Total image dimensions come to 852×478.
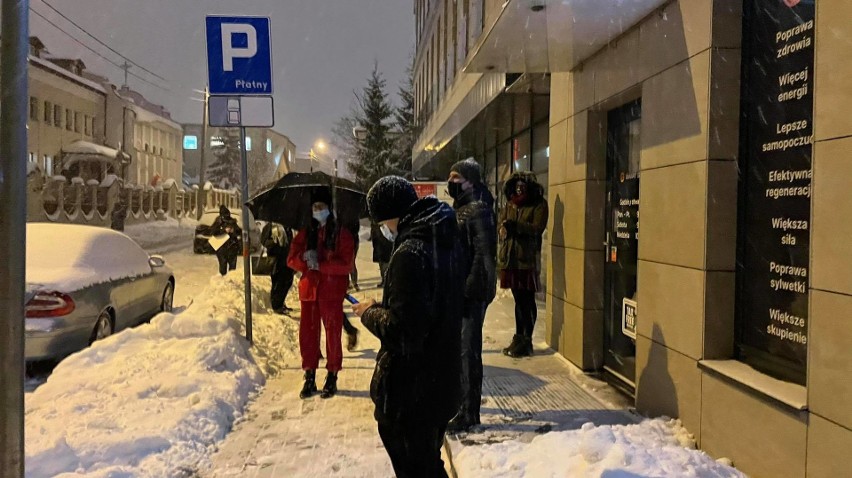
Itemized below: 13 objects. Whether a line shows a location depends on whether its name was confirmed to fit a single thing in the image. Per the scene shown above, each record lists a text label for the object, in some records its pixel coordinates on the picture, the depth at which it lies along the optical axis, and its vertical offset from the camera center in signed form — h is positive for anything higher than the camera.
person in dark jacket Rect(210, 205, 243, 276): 13.73 -0.24
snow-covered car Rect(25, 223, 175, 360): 6.69 -0.73
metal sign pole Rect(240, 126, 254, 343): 7.17 -0.22
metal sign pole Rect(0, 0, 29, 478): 2.89 +0.01
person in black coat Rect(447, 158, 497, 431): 4.75 -0.48
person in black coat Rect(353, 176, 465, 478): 2.84 -0.47
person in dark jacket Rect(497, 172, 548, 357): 7.13 -0.23
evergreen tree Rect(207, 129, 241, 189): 73.30 +7.00
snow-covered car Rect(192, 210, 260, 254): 22.57 -0.43
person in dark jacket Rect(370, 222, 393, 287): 11.98 -0.45
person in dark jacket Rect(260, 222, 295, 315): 10.38 -0.59
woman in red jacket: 5.97 -0.62
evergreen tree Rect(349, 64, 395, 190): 38.94 +5.17
